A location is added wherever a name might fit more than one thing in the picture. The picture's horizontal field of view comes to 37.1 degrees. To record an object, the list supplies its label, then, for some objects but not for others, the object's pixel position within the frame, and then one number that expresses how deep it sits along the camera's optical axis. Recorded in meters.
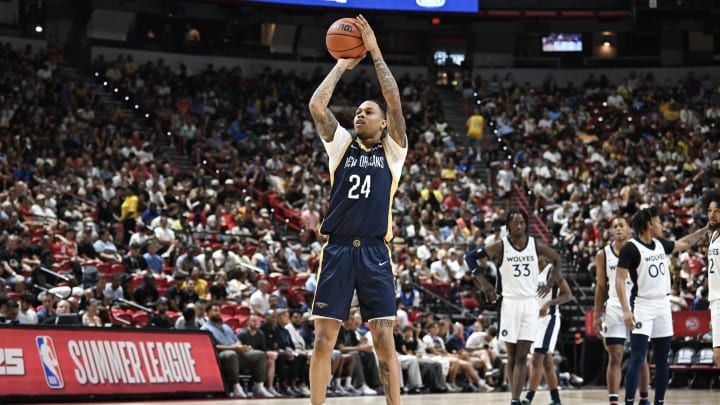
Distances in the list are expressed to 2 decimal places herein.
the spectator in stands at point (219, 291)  18.62
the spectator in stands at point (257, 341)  17.05
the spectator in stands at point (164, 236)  20.52
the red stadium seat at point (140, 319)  17.01
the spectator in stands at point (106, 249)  19.17
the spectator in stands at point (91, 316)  15.63
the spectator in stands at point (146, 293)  17.77
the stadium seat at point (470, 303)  22.30
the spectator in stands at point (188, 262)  19.62
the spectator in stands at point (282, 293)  18.82
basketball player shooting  7.49
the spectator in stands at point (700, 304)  20.69
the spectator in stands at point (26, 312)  15.39
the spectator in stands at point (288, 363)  17.36
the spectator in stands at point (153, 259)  19.25
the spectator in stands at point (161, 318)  16.56
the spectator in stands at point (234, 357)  16.47
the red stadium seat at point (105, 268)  18.70
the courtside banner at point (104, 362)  13.77
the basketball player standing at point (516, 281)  11.91
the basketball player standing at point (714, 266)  9.60
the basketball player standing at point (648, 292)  10.52
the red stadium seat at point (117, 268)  18.67
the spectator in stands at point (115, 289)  17.27
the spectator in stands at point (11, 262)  16.95
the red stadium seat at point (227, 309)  18.61
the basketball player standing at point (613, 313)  11.27
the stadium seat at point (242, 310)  18.78
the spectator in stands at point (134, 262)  19.00
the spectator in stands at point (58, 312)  15.18
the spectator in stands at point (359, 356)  17.98
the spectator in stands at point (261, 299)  18.53
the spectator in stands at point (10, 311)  14.96
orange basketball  7.76
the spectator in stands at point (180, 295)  17.75
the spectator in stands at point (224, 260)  20.34
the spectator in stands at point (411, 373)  18.52
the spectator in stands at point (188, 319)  16.50
